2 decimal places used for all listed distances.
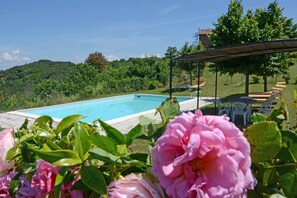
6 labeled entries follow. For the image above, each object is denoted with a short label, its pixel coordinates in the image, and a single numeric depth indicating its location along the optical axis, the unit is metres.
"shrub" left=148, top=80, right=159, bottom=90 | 24.84
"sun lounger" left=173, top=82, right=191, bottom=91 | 22.93
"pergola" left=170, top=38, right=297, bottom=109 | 7.27
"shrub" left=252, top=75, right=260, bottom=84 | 23.61
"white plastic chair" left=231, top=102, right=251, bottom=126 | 9.52
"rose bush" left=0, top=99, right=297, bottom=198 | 0.42
